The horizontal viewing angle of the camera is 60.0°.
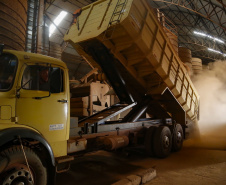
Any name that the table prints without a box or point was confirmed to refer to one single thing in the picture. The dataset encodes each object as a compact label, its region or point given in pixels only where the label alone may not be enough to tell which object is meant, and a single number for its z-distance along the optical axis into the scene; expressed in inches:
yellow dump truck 111.2
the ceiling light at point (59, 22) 610.5
